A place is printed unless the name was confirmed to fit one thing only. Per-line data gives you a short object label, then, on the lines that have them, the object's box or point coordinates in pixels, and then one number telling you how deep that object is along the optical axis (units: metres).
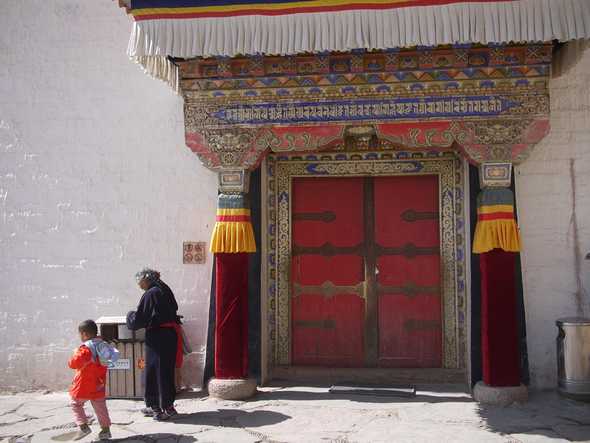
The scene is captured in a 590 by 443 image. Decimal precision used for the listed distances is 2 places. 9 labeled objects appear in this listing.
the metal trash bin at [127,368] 5.79
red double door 6.19
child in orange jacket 4.53
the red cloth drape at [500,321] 5.29
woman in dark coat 4.96
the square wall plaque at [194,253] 6.13
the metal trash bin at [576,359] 5.26
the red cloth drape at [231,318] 5.64
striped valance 4.70
